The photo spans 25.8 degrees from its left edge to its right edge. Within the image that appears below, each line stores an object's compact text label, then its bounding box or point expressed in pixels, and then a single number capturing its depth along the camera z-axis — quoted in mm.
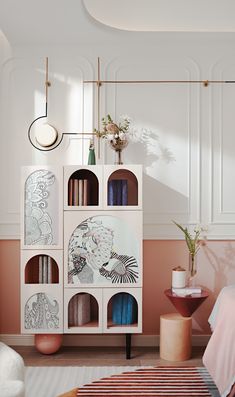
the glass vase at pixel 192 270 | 4324
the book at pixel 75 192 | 4172
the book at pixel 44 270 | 4168
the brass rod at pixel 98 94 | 4555
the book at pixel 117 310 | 4164
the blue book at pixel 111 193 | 4145
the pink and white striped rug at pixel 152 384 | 3342
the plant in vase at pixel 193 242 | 4348
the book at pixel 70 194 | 4176
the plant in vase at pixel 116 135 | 4316
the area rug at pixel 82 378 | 3367
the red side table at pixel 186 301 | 4070
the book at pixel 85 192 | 4168
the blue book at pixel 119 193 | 4191
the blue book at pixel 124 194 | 4188
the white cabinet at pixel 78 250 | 4098
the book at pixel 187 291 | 4145
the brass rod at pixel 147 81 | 4551
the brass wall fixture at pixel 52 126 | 4535
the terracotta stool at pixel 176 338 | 4094
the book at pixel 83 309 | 4172
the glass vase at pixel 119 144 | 4324
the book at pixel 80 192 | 4168
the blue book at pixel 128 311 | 4160
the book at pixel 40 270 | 4180
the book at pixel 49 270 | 4168
